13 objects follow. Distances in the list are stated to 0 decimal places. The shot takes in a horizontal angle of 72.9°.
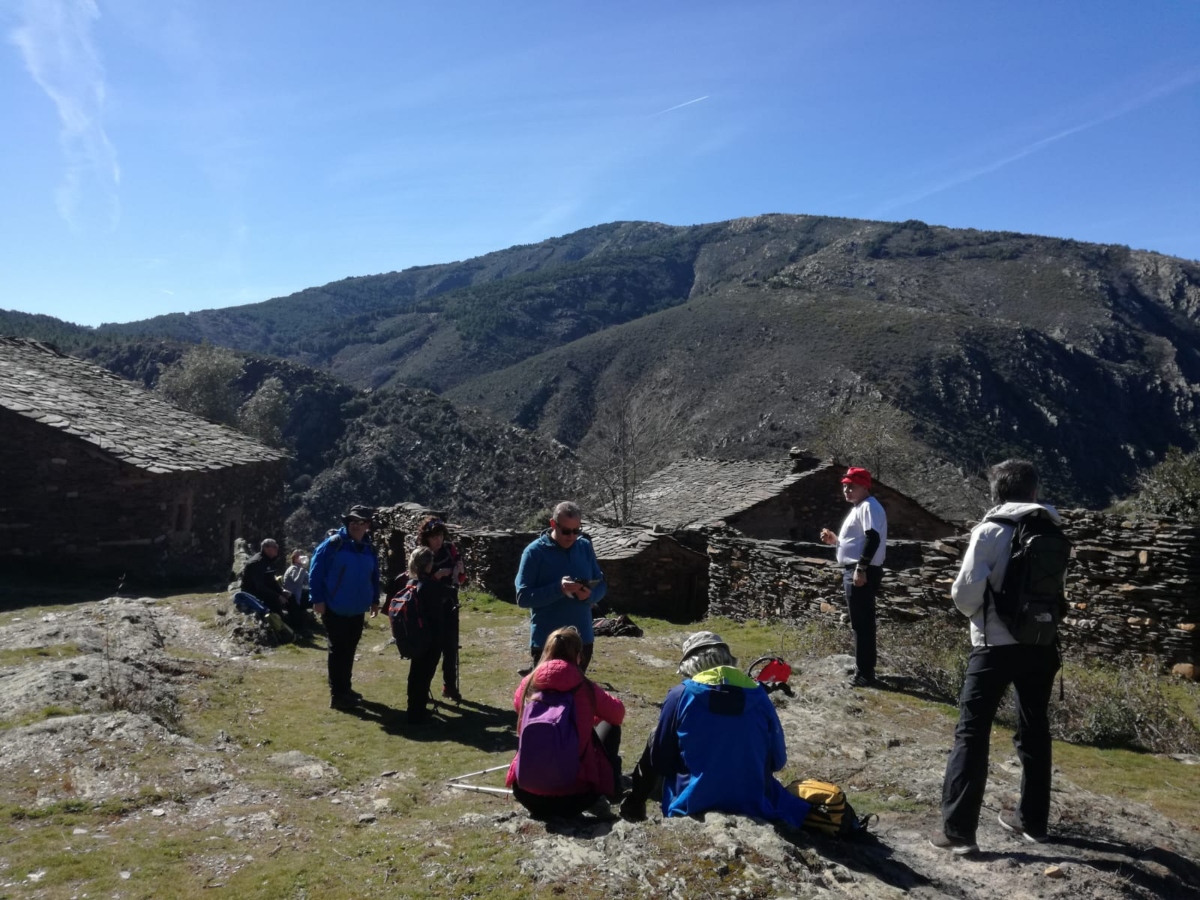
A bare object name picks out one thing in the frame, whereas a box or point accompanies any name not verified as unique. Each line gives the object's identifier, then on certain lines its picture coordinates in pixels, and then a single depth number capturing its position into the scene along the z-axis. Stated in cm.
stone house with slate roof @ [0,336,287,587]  1471
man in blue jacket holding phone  579
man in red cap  692
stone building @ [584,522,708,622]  1465
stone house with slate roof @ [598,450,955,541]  1802
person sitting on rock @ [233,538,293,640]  1077
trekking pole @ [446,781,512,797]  483
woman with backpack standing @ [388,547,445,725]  661
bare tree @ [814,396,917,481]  3706
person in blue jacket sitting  368
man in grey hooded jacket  383
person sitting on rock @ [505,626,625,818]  413
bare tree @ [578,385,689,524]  3337
